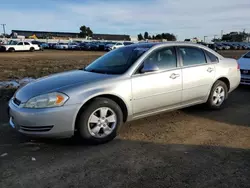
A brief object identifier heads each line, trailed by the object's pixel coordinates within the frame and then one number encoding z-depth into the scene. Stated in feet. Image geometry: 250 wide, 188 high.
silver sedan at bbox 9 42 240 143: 9.73
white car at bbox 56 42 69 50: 134.59
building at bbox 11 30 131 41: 289.98
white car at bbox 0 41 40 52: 97.94
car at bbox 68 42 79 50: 136.29
